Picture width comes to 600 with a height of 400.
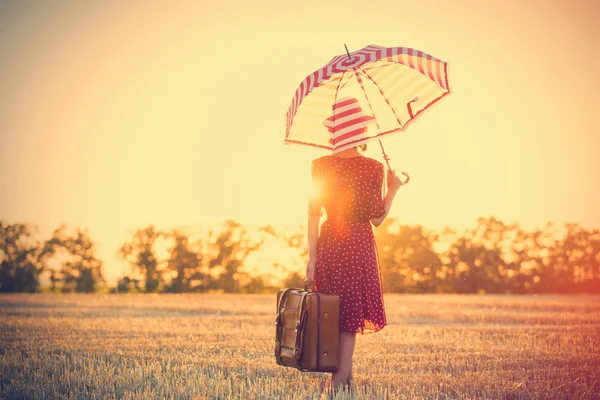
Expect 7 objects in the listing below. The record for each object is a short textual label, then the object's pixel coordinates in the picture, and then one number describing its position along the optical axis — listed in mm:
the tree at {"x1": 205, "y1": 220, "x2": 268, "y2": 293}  40531
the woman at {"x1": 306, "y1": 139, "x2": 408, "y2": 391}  6000
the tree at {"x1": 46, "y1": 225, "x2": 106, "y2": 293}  38156
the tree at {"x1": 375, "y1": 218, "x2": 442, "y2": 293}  38594
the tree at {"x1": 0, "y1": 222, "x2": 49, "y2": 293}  37062
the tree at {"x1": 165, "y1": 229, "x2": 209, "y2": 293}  39656
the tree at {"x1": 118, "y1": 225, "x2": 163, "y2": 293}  40719
